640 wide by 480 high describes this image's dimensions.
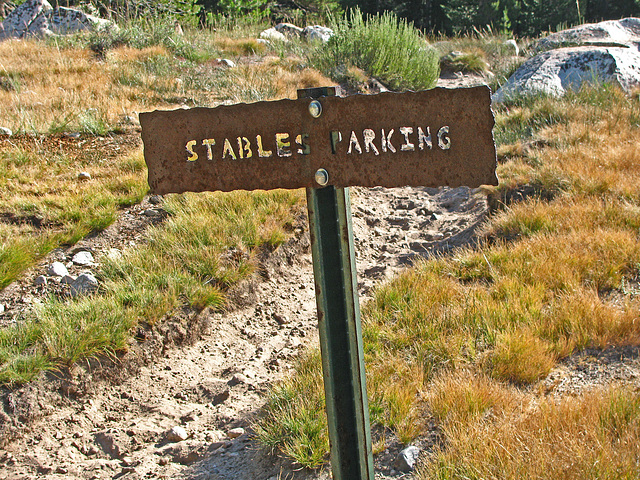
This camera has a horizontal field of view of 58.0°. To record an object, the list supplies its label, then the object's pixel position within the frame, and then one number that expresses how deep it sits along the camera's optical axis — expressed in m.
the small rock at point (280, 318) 4.15
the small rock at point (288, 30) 13.86
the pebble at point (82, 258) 4.20
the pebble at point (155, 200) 5.06
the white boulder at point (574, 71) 8.55
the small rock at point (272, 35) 12.03
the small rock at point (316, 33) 12.89
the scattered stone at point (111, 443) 2.96
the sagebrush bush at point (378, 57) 9.68
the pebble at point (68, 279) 3.99
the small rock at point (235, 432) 2.97
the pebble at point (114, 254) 4.13
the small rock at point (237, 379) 3.49
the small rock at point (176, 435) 3.01
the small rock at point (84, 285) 3.85
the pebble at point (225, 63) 9.76
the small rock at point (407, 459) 2.43
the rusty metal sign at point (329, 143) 1.55
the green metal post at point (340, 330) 1.72
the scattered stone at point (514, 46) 13.73
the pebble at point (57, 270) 4.05
